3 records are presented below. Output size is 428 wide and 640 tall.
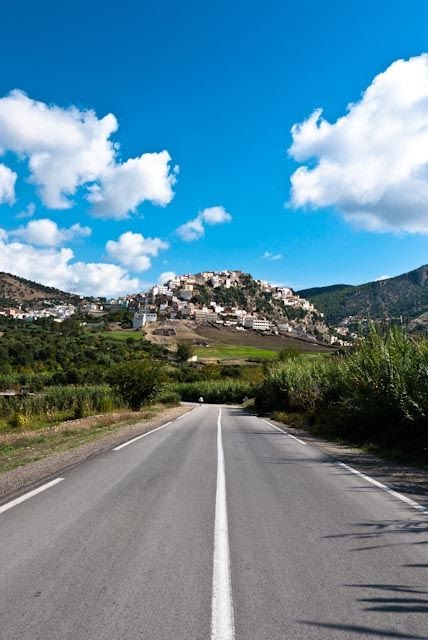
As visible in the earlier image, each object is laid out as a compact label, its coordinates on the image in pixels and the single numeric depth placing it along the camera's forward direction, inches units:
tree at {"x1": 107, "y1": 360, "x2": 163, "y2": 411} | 1636.3
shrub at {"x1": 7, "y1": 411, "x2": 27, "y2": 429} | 1228.7
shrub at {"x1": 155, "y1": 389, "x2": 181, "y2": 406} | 2529.3
